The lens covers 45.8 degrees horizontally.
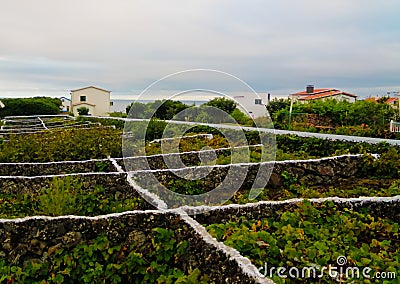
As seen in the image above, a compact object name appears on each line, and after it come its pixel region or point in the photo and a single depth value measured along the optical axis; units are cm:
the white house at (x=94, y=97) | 4672
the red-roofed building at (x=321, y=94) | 3712
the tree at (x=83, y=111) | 4016
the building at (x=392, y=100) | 2950
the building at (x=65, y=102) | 5928
